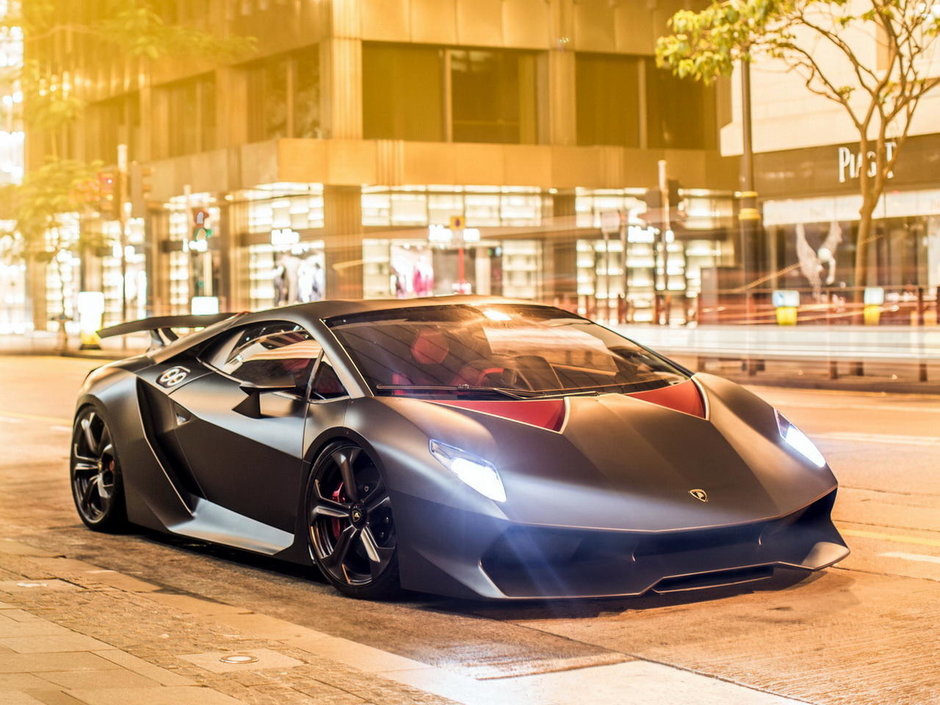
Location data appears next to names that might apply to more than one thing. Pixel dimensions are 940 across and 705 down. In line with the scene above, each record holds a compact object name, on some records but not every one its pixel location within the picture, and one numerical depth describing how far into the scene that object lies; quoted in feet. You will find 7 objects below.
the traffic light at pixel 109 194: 120.47
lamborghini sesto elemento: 19.30
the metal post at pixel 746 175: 95.86
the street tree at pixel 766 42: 75.41
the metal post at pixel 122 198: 120.47
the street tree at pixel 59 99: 107.04
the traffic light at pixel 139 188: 119.03
